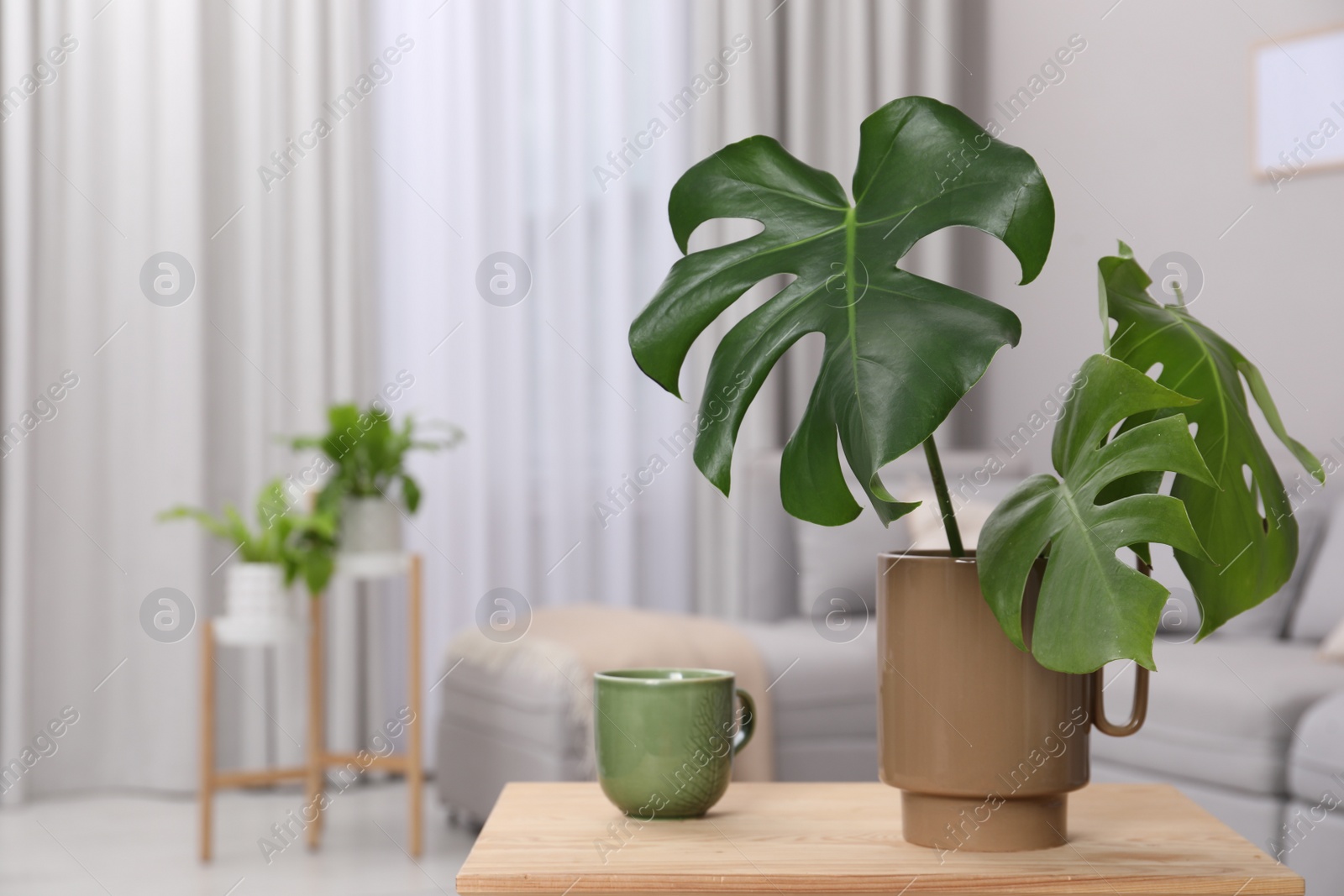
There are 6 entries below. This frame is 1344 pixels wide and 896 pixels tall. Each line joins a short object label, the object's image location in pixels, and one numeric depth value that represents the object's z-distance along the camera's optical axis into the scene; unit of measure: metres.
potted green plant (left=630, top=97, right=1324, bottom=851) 1.83
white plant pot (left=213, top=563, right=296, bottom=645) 3.67
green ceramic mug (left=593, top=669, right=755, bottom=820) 1.97
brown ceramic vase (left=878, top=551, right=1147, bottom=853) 1.89
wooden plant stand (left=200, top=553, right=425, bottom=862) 3.65
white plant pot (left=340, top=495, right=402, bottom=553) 3.82
